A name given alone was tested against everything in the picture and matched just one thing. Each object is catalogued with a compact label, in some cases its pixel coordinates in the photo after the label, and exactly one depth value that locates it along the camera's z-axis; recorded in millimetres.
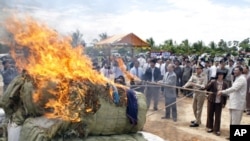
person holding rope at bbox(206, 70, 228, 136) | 7430
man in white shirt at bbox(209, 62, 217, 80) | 11385
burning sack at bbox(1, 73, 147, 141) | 3865
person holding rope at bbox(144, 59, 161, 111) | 9892
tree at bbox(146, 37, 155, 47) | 31204
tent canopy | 14248
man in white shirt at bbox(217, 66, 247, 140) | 6704
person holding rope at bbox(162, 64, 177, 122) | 8637
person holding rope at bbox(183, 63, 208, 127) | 8156
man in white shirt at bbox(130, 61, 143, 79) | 10059
